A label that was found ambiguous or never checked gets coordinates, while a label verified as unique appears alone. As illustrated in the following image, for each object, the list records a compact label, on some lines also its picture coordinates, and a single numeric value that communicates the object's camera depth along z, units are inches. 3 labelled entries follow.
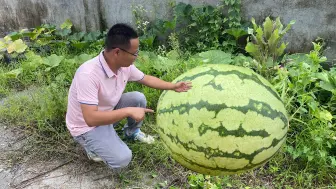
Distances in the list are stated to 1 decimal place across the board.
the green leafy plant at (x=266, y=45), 121.2
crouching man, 93.5
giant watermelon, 67.4
